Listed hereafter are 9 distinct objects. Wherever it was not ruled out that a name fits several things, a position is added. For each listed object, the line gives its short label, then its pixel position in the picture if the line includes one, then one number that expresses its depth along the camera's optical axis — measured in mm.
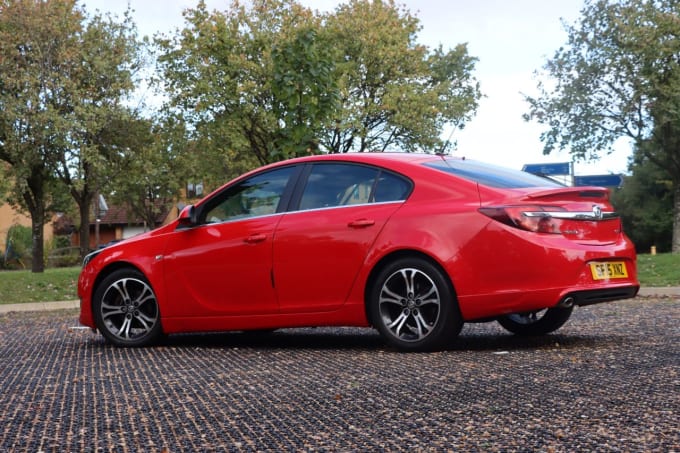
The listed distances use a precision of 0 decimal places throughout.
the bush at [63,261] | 49759
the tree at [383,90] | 35562
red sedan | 6398
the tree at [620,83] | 34000
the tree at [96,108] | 27875
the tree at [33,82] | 26859
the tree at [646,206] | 51250
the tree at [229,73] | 32219
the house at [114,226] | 74500
